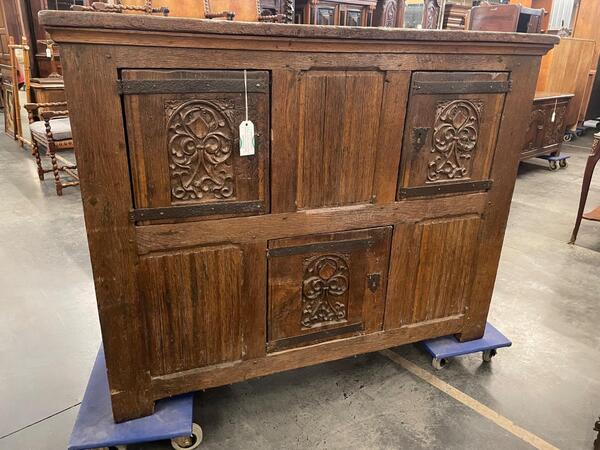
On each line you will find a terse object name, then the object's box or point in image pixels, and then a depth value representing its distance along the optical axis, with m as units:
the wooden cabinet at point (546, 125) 4.81
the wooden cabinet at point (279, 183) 1.28
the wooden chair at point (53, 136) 3.97
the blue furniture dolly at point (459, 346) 1.97
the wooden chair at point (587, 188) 3.12
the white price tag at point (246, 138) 1.39
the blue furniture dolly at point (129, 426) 1.47
